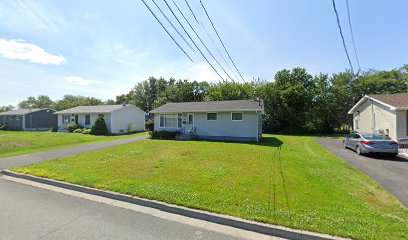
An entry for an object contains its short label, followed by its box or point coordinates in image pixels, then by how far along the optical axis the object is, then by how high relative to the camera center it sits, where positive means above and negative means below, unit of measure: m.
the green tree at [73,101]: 60.34 +6.08
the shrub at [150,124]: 29.39 -0.44
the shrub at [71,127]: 27.31 -0.72
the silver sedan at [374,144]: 10.80 -1.35
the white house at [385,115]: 14.62 +0.38
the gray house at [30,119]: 33.22 +0.46
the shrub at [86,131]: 25.33 -1.17
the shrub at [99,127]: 24.77 -0.68
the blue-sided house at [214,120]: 17.75 +0.09
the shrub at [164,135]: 19.84 -1.36
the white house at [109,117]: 26.70 +0.62
